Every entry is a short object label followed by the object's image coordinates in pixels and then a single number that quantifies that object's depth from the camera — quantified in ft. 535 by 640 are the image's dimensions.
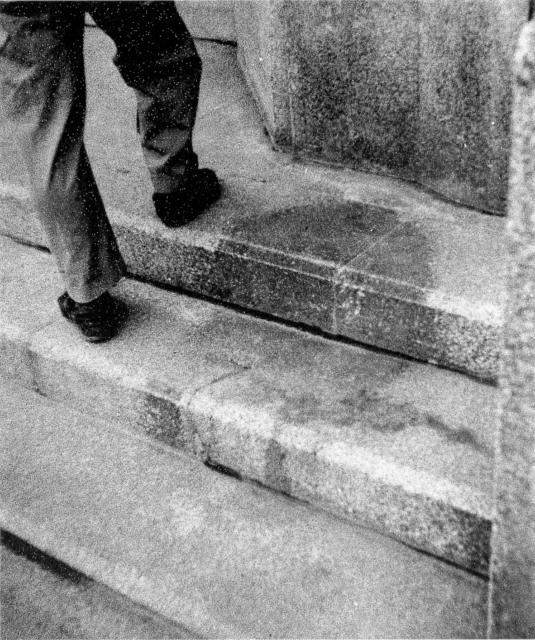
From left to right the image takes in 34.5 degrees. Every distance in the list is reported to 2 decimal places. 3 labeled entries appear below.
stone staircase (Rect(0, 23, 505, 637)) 7.47
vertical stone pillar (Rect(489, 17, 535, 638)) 4.70
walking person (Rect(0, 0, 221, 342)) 8.38
